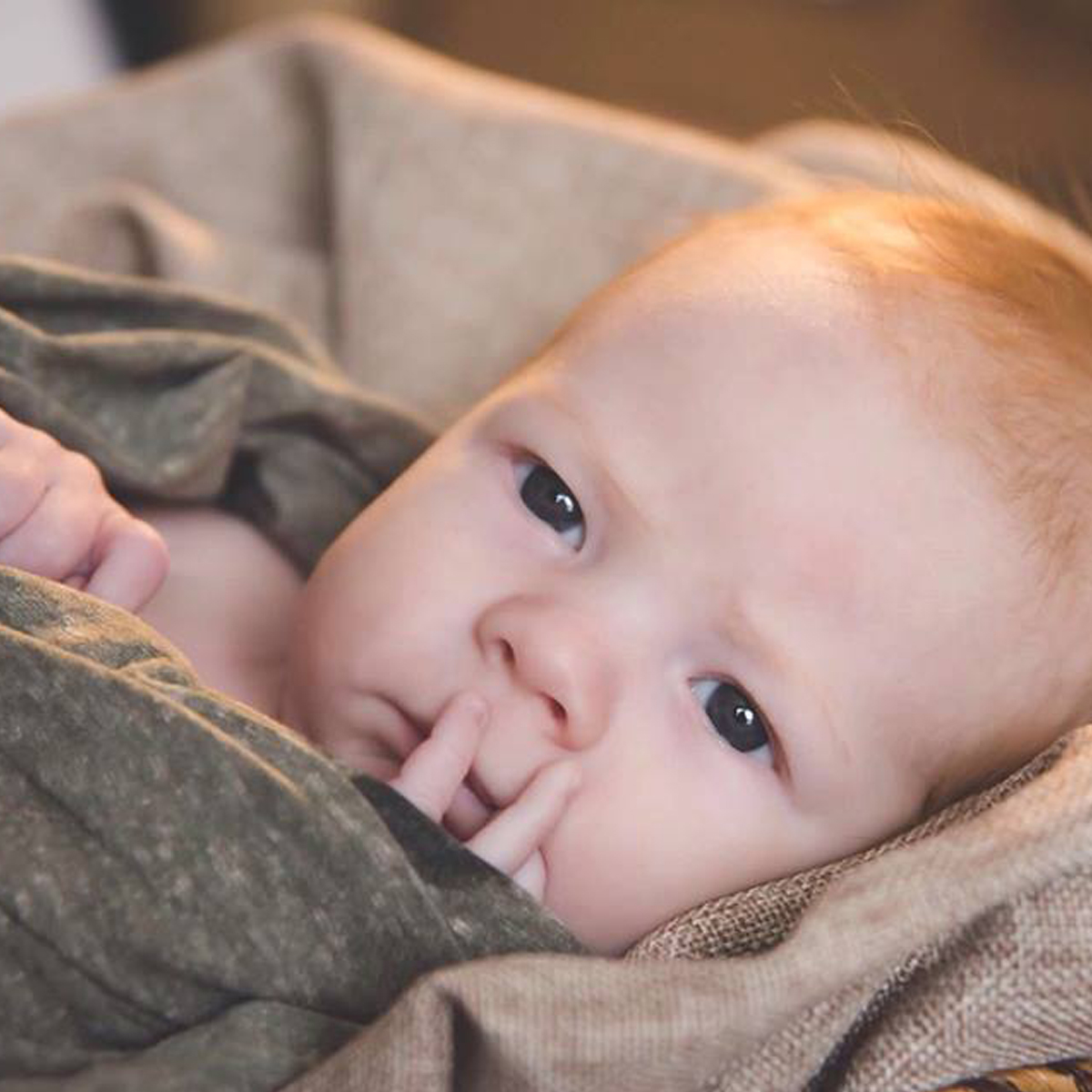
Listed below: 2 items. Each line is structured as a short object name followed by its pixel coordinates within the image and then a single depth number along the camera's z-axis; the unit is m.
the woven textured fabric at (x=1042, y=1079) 0.41
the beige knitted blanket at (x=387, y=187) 0.57
